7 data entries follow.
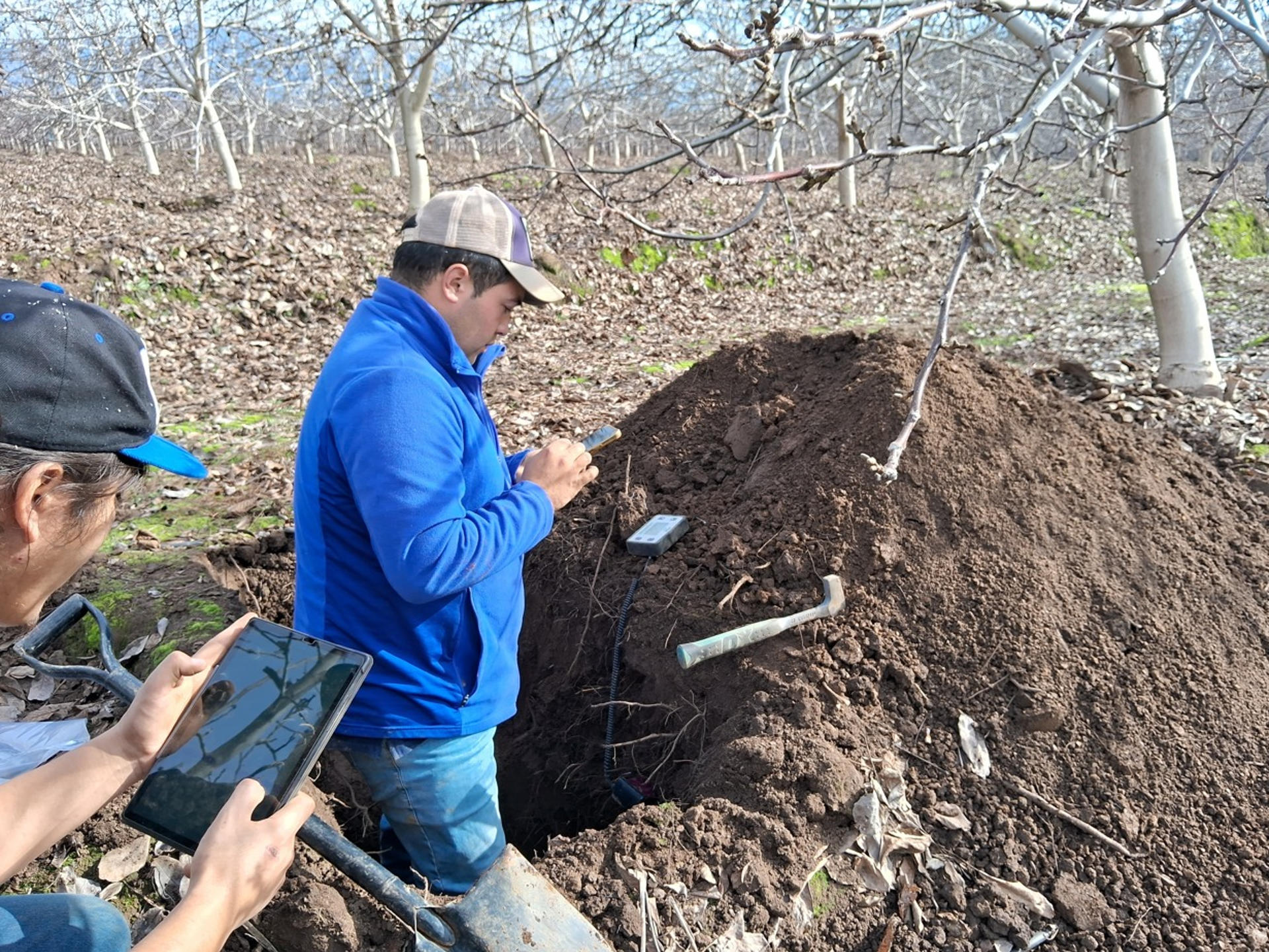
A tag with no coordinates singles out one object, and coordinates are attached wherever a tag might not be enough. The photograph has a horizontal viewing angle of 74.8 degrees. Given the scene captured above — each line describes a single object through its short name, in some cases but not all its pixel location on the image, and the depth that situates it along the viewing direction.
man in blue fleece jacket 1.94
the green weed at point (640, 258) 11.91
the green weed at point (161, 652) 3.08
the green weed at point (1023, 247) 14.53
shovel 1.89
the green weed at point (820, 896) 2.19
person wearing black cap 1.36
